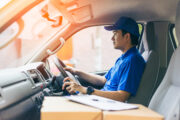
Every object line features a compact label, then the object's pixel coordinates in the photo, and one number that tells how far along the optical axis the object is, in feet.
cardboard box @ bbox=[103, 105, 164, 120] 3.74
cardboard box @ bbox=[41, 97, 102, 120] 3.72
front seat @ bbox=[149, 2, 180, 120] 5.07
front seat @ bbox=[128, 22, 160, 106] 6.64
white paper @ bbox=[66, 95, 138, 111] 4.05
